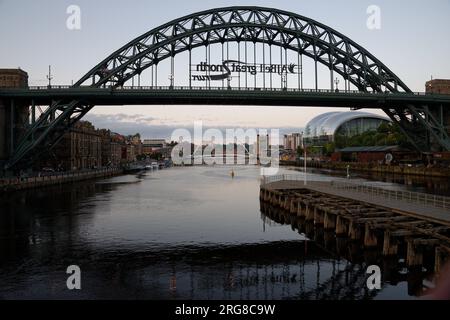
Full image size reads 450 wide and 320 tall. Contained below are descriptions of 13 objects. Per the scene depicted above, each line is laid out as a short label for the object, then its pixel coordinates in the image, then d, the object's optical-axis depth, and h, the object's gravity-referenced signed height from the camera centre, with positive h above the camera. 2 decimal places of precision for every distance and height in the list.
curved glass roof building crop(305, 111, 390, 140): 196.56 +14.91
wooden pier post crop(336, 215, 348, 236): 27.34 -5.25
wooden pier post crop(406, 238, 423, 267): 19.67 -5.18
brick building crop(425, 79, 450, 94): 127.22 +19.71
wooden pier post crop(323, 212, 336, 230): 29.61 -5.23
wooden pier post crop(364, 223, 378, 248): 23.58 -5.19
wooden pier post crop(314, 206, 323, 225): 31.38 -5.14
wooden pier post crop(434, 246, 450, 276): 17.72 -4.84
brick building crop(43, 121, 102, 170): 98.94 +0.64
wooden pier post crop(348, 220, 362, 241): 25.59 -5.17
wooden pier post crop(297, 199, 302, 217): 35.14 -5.07
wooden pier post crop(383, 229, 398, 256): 21.62 -5.16
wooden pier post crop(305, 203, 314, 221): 33.22 -5.25
